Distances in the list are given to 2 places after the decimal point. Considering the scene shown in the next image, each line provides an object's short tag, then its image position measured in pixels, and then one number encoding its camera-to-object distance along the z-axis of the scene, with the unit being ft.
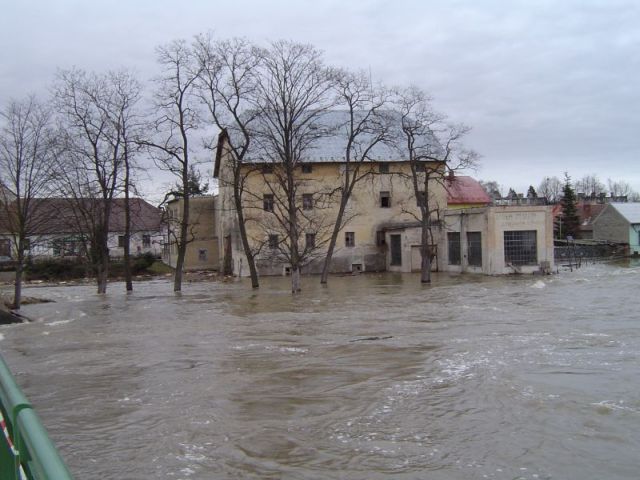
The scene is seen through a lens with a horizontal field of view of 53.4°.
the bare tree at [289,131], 124.06
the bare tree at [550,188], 486.79
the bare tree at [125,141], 126.31
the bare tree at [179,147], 126.31
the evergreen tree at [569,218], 277.64
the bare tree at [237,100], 124.47
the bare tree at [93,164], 121.08
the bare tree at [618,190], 530.63
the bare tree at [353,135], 133.18
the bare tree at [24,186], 89.92
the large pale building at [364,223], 157.99
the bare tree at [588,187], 522.88
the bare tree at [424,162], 132.16
